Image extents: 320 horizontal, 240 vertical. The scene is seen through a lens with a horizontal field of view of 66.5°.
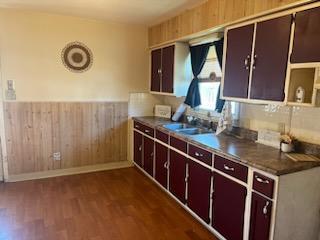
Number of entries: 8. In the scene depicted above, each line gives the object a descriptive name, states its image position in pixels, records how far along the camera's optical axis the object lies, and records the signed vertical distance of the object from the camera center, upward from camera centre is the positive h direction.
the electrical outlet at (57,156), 3.83 -1.09
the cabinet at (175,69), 3.51 +0.31
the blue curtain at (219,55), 2.86 +0.43
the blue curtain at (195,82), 3.37 +0.12
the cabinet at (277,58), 1.75 +0.28
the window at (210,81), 3.22 +0.13
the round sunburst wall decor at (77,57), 3.71 +0.47
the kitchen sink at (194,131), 3.16 -0.53
